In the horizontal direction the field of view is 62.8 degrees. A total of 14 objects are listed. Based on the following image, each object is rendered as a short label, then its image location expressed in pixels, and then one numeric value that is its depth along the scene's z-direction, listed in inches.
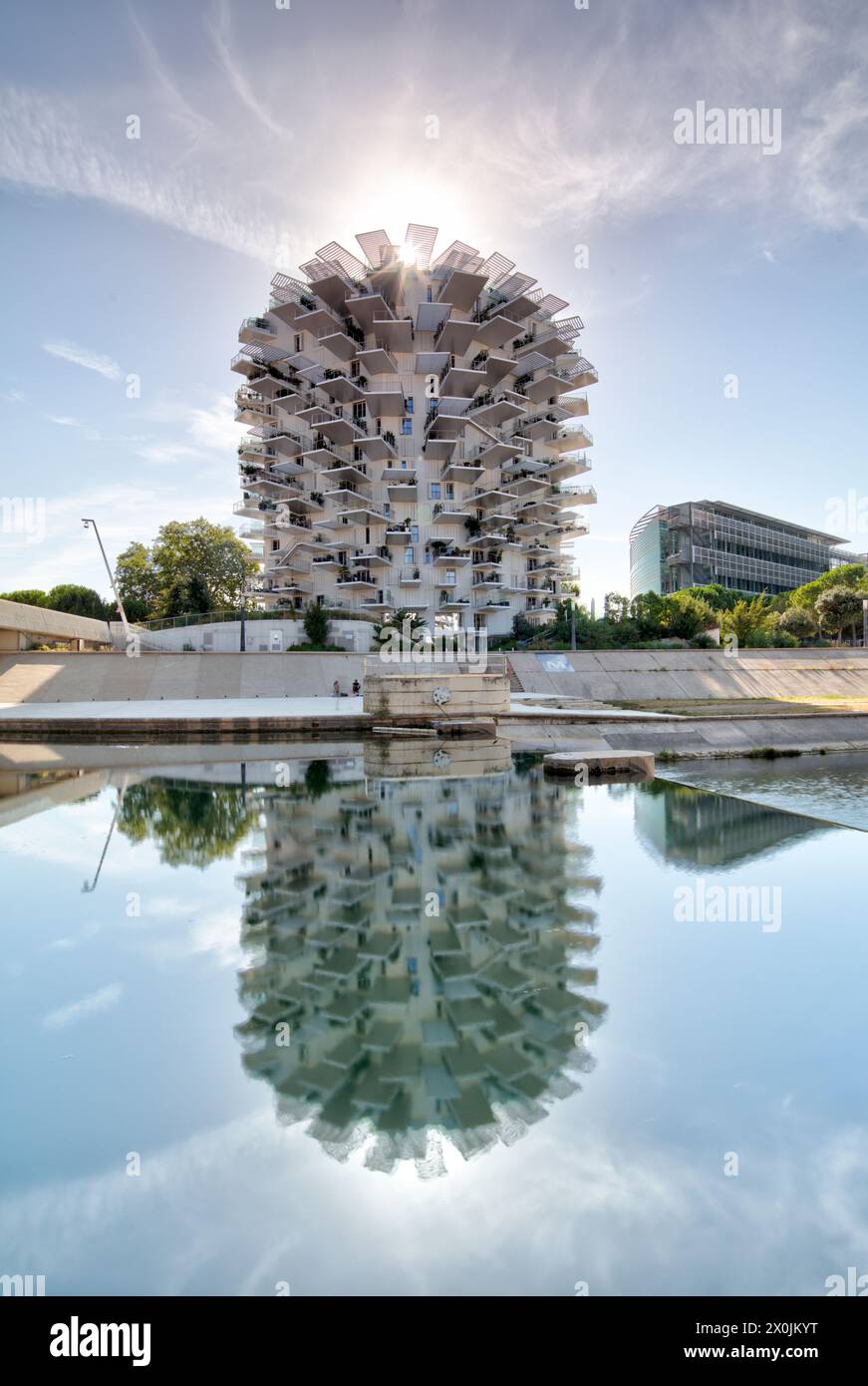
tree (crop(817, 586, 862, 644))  2010.3
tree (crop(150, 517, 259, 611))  2347.4
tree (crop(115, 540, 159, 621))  2394.1
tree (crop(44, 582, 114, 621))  2645.2
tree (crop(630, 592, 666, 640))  1701.5
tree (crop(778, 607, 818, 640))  2158.0
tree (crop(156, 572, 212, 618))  2058.3
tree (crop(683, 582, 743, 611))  2832.2
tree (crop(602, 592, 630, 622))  1847.9
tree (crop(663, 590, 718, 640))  1680.6
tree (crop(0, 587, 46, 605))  2698.6
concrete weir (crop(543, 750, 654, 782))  544.1
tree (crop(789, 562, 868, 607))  2696.9
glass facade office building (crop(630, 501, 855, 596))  3486.7
